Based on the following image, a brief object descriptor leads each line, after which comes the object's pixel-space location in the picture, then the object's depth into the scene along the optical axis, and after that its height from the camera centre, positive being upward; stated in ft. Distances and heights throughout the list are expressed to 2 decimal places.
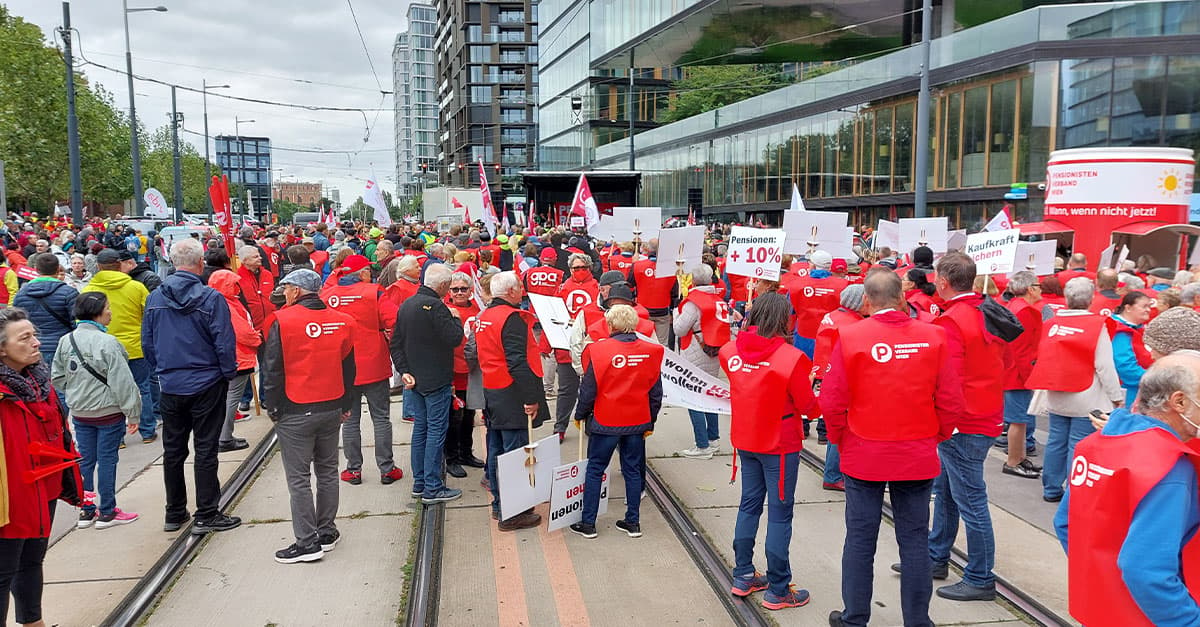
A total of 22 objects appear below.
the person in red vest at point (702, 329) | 26.91 -3.40
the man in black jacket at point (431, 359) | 22.48 -3.64
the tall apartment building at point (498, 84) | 332.19 +59.96
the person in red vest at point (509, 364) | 21.25 -3.57
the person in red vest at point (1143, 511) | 8.14 -2.95
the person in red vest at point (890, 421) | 13.92 -3.38
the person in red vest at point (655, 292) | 33.45 -2.65
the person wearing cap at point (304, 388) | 18.97 -3.71
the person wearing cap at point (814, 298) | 29.40 -2.54
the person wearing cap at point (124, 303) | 26.58 -2.49
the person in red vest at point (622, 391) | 19.61 -3.95
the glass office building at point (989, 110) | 68.18 +11.81
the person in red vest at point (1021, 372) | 25.41 -4.52
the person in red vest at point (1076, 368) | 21.62 -3.79
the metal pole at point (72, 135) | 72.59 +8.63
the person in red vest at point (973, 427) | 16.58 -4.07
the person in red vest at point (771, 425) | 16.44 -4.01
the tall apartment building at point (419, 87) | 578.25 +106.58
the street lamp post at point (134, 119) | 93.97 +12.96
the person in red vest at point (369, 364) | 25.04 -4.20
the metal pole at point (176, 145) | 123.27 +12.80
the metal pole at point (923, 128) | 57.93 +7.32
